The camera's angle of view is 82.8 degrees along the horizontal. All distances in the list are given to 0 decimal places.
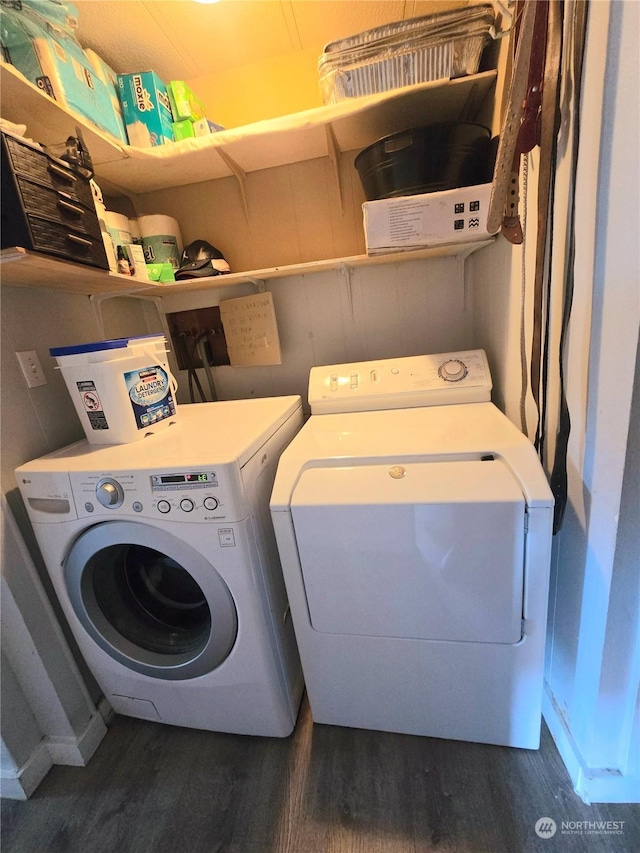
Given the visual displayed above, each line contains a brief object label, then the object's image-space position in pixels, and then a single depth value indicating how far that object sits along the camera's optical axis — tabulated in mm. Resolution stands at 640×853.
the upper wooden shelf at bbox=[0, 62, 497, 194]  1029
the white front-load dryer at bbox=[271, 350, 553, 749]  812
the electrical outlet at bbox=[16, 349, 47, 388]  1132
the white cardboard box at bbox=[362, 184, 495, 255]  1104
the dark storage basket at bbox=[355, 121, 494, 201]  1084
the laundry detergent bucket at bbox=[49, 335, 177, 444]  1051
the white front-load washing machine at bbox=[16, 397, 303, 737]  904
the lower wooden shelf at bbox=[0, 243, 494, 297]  944
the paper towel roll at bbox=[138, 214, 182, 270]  1470
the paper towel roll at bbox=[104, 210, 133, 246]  1271
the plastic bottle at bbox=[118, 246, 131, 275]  1255
